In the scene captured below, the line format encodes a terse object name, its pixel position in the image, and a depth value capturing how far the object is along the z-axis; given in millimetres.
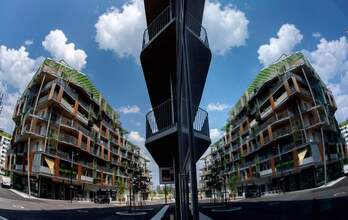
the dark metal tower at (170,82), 1751
